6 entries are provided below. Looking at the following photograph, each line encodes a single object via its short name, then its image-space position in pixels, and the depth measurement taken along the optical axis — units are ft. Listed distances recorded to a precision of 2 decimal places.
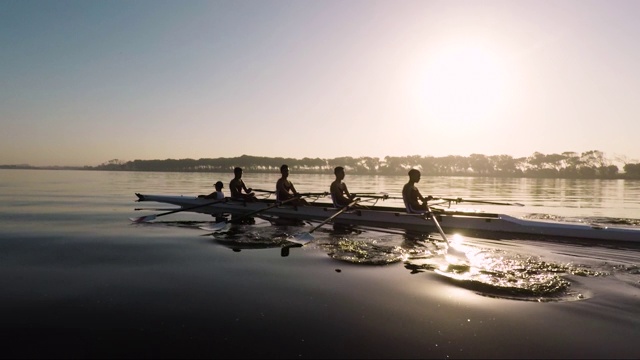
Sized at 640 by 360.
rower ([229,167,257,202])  60.19
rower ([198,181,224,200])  61.26
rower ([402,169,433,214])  44.71
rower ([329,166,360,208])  50.70
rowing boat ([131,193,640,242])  36.65
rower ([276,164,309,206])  55.67
